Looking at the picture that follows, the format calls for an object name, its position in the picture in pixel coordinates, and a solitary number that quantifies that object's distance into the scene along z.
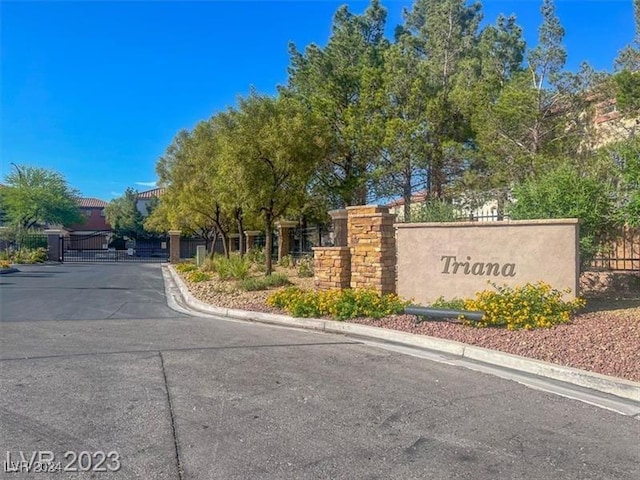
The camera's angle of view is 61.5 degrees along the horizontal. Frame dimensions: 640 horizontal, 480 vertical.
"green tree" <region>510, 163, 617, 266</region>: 9.79
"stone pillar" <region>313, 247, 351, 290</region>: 11.43
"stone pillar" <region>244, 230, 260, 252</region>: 27.98
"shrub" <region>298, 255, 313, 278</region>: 16.44
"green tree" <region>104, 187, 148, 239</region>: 62.41
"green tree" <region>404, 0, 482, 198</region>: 20.20
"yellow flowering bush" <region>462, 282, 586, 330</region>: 7.95
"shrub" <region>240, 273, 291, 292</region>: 13.94
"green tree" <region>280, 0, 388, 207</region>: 21.05
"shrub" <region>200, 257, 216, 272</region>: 22.02
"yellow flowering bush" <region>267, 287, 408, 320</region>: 9.62
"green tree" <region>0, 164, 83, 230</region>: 42.78
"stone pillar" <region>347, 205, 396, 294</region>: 10.59
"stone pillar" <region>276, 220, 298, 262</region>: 24.23
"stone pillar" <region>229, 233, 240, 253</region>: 35.22
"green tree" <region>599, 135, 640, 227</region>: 8.76
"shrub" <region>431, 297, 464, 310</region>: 9.02
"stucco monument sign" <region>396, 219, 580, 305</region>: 8.70
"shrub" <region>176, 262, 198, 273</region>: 23.15
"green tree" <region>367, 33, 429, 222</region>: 19.78
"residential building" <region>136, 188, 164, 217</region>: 69.15
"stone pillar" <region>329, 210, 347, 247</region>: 12.43
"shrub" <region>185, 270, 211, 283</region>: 17.53
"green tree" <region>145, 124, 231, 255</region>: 20.32
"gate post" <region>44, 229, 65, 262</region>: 38.28
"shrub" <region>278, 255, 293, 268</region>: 21.52
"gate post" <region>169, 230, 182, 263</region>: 35.84
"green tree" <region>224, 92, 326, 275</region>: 15.46
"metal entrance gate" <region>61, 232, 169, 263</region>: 44.25
